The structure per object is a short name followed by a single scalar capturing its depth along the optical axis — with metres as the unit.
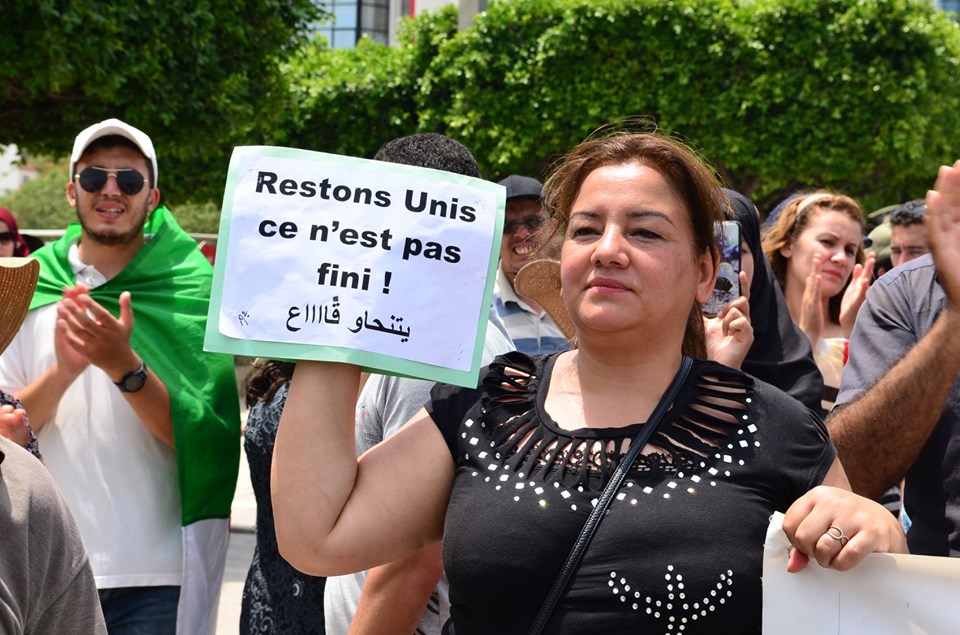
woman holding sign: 1.87
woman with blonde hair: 4.73
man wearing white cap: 3.92
